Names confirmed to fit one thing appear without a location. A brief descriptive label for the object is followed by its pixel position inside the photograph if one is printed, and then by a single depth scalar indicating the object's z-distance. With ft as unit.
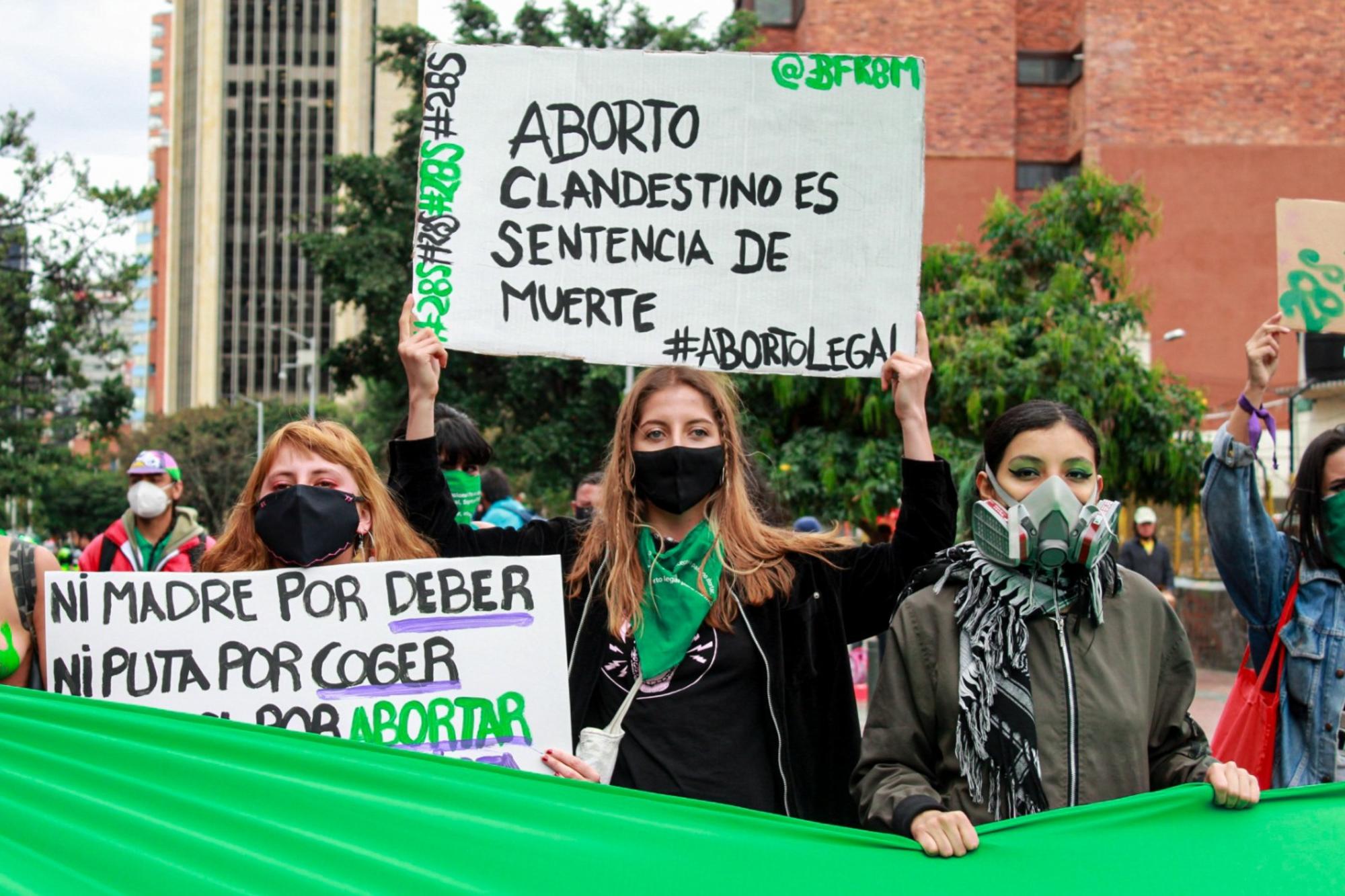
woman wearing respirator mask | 8.87
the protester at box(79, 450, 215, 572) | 22.03
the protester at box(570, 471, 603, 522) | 27.09
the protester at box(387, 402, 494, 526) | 16.85
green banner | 8.38
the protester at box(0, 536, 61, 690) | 10.05
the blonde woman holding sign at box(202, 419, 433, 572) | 10.24
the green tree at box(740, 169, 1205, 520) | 61.72
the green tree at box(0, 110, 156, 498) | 63.77
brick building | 122.62
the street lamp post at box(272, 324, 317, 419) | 145.69
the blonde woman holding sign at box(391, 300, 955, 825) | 9.78
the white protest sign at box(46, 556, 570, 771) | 9.96
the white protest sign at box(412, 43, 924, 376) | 12.18
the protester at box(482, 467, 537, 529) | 21.26
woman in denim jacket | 11.16
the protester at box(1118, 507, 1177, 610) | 46.09
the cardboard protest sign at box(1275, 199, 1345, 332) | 13.74
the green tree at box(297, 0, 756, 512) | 84.12
